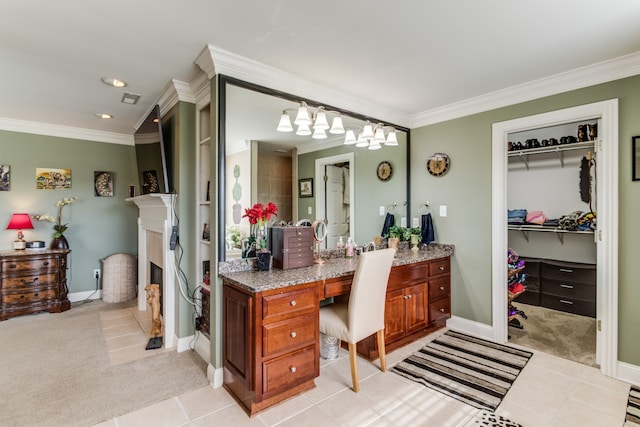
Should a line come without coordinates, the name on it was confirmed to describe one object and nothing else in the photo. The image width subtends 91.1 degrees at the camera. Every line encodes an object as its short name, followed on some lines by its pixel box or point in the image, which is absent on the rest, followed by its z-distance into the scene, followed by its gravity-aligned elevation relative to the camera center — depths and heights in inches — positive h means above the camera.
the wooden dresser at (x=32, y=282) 142.3 -32.2
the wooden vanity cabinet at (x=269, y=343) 75.2 -33.2
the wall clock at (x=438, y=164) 134.3 +20.5
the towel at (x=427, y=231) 137.3 -8.8
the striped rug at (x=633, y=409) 73.7 -49.8
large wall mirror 92.4 +14.3
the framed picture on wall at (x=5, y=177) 153.2 +17.8
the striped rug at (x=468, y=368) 85.9 -49.5
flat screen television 111.7 +21.8
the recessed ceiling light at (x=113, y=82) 103.0 +44.0
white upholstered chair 86.5 -28.8
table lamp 148.4 -5.5
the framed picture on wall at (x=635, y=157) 89.7 +15.2
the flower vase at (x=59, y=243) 157.9 -15.0
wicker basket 170.9 -35.9
